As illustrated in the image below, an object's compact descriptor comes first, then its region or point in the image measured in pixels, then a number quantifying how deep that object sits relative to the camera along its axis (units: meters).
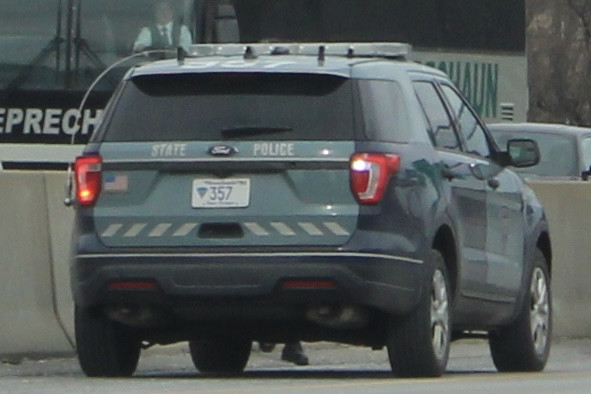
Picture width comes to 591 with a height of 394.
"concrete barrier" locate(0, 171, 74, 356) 13.37
